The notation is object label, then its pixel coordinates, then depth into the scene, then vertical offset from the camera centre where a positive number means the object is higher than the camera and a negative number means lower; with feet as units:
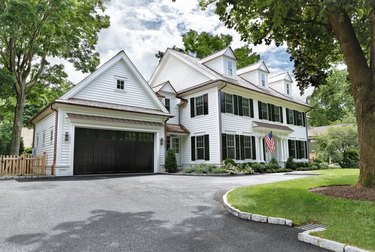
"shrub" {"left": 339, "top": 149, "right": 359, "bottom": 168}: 85.51 -1.05
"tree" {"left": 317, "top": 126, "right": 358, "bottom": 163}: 91.66 +5.10
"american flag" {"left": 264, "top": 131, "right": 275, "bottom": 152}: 69.10 +3.89
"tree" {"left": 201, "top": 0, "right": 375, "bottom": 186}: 24.18 +13.83
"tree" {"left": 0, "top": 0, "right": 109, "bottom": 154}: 53.79 +28.01
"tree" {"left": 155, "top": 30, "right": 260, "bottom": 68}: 113.39 +46.62
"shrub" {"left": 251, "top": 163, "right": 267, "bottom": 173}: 61.58 -2.54
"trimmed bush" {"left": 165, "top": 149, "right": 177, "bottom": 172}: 57.52 -0.97
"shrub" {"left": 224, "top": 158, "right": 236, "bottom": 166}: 57.76 -0.88
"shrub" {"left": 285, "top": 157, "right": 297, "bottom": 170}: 74.24 -2.10
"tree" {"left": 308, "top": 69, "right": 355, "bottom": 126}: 132.05 +27.45
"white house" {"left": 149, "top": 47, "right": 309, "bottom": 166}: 61.93 +11.72
